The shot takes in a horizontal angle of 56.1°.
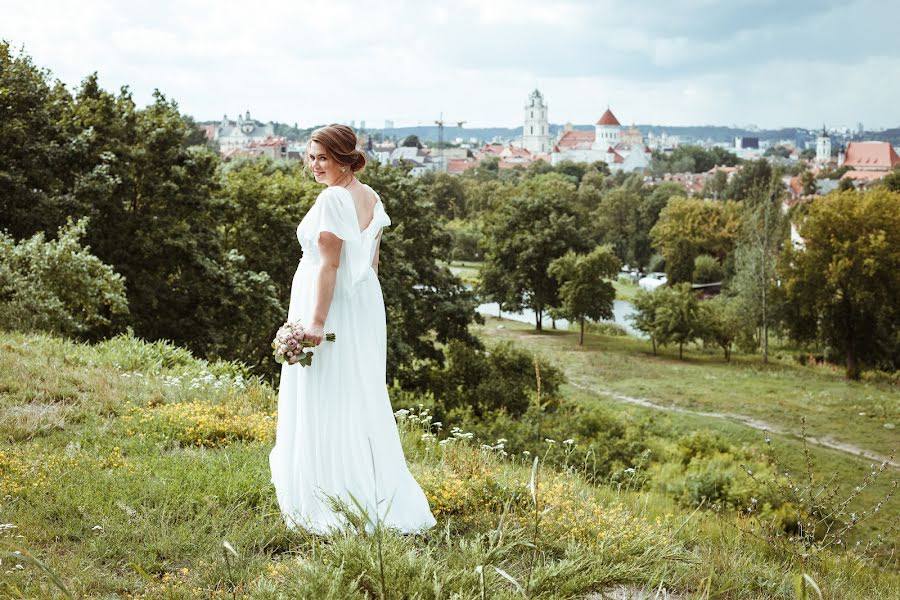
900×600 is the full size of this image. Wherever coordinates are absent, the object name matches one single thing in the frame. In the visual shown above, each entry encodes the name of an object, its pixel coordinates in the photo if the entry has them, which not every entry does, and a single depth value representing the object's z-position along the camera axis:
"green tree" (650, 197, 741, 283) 69.19
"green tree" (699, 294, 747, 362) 43.75
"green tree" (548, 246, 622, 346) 45.44
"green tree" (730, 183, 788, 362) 43.78
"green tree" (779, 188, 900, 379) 37.69
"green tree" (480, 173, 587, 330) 49.38
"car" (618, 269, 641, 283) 77.88
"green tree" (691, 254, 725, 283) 67.19
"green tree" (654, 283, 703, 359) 43.44
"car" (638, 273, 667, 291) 72.50
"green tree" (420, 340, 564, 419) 21.80
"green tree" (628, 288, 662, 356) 44.53
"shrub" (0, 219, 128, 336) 11.23
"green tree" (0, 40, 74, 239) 15.90
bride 4.78
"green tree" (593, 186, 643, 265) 83.31
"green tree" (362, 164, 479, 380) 23.06
